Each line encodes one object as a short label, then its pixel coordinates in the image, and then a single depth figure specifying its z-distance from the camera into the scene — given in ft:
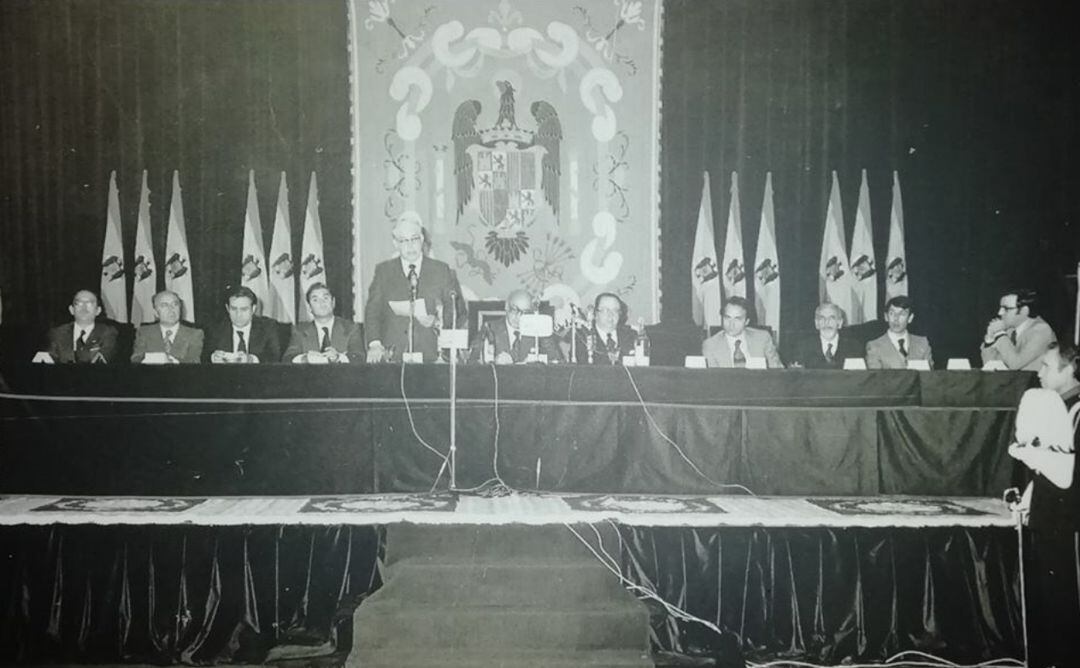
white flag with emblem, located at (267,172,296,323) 22.16
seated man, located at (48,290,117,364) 17.85
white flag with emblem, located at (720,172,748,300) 22.59
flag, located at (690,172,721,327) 22.38
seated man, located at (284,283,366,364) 17.51
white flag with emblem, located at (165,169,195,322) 22.02
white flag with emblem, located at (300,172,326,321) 22.03
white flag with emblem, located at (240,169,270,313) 22.06
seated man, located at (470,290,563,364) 16.56
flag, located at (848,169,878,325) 22.47
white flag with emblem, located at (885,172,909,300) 22.31
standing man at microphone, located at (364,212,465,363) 17.95
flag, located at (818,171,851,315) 22.45
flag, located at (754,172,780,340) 22.63
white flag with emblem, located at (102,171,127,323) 21.98
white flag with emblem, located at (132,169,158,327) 21.98
